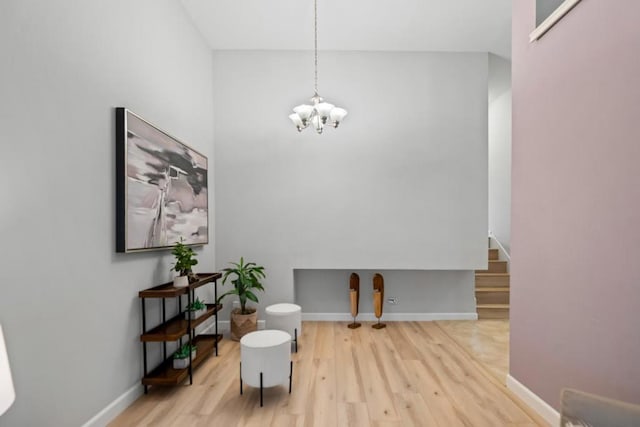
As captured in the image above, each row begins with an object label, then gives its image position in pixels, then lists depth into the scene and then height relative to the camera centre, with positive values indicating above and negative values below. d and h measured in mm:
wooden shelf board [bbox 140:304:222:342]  2568 -899
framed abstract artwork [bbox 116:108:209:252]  2381 +215
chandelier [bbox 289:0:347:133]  3168 +919
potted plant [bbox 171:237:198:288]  2903 -392
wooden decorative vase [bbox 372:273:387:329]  4402 -1009
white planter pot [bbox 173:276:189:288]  2814 -539
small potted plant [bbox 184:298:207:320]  3233 -912
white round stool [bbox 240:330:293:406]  2508 -1057
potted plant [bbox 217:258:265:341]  3936 -1042
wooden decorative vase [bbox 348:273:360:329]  4446 -1005
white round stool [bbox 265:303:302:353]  3559 -1064
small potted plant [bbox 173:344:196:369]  2865 -1159
